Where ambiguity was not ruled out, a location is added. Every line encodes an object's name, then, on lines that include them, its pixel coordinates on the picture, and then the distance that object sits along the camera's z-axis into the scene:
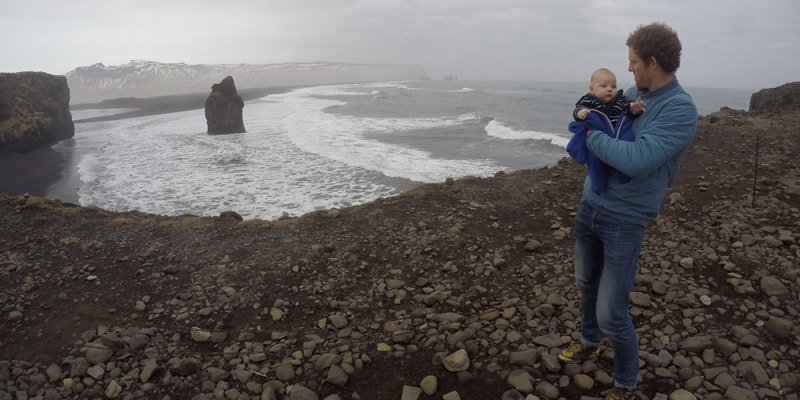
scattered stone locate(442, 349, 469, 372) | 3.21
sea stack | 29.12
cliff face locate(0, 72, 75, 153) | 25.86
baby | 2.37
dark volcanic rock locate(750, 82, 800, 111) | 17.52
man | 2.18
